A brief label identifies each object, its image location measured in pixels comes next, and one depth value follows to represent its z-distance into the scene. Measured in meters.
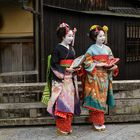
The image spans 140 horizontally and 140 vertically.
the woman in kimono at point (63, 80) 6.21
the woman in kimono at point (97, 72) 6.36
